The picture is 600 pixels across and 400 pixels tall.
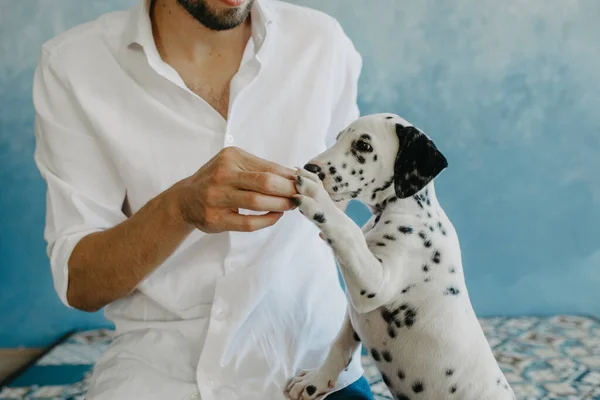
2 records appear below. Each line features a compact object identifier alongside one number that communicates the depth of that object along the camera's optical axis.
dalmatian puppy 0.79
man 1.07
